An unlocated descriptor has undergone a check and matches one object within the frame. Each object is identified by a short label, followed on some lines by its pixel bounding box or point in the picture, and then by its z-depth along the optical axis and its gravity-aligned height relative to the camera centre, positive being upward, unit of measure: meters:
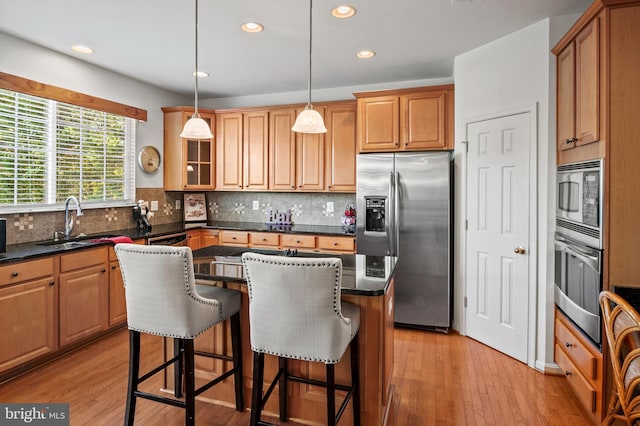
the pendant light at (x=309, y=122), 2.36 +0.55
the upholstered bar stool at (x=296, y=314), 1.65 -0.48
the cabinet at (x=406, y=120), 3.82 +0.95
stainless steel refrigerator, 3.68 -0.17
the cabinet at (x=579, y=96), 2.16 +0.74
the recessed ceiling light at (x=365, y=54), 3.49 +1.48
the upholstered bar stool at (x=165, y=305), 1.89 -0.50
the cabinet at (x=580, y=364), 2.11 -0.96
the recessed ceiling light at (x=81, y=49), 3.38 +1.47
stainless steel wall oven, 2.13 -0.21
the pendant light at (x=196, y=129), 2.45 +0.53
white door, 3.04 -0.20
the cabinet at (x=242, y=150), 4.80 +0.77
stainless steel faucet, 3.53 -0.07
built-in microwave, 2.14 +0.06
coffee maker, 4.39 -0.09
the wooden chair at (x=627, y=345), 1.29 -0.49
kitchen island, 2.06 -0.85
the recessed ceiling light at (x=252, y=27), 2.93 +1.45
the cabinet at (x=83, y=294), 3.07 -0.74
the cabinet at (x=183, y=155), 4.79 +0.71
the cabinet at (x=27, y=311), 2.63 -0.76
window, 3.20 +0.54
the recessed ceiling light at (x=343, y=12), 2.67 +1.44
